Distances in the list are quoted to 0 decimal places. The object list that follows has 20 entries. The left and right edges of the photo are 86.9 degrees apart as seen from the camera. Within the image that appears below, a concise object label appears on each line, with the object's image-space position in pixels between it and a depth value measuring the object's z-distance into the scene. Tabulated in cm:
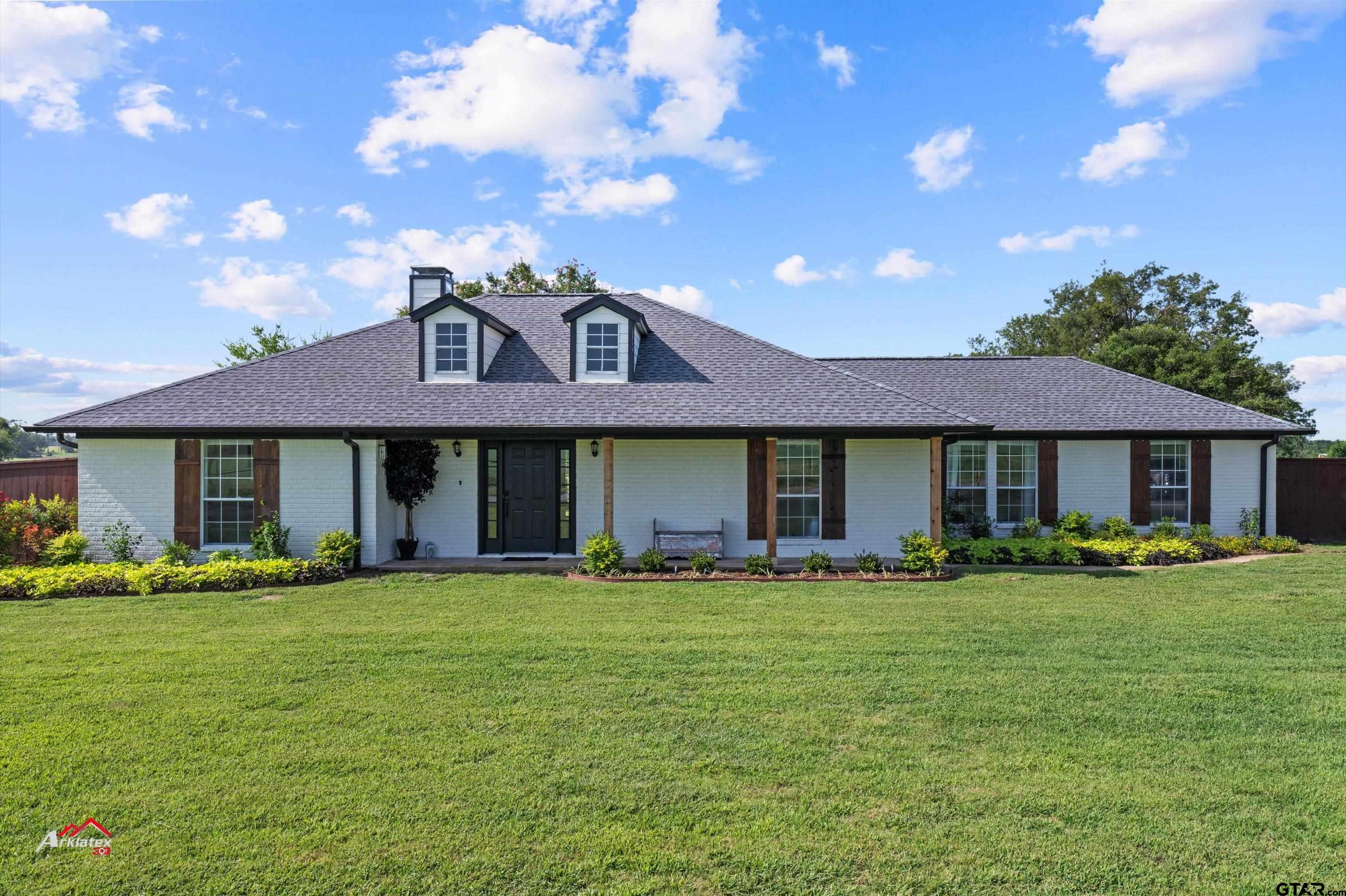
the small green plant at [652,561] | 1123
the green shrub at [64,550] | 1131
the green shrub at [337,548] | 1126
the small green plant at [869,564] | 1123
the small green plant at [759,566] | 1116
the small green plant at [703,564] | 1119
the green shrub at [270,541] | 1154
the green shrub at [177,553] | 1148
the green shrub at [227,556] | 1090
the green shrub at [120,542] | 1173
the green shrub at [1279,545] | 1344
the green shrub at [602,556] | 1105
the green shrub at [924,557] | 1098
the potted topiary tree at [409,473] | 1247
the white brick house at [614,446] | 1187
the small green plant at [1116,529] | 1352
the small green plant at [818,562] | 1117
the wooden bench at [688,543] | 1220
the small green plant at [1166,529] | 1359
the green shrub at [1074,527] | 1345
